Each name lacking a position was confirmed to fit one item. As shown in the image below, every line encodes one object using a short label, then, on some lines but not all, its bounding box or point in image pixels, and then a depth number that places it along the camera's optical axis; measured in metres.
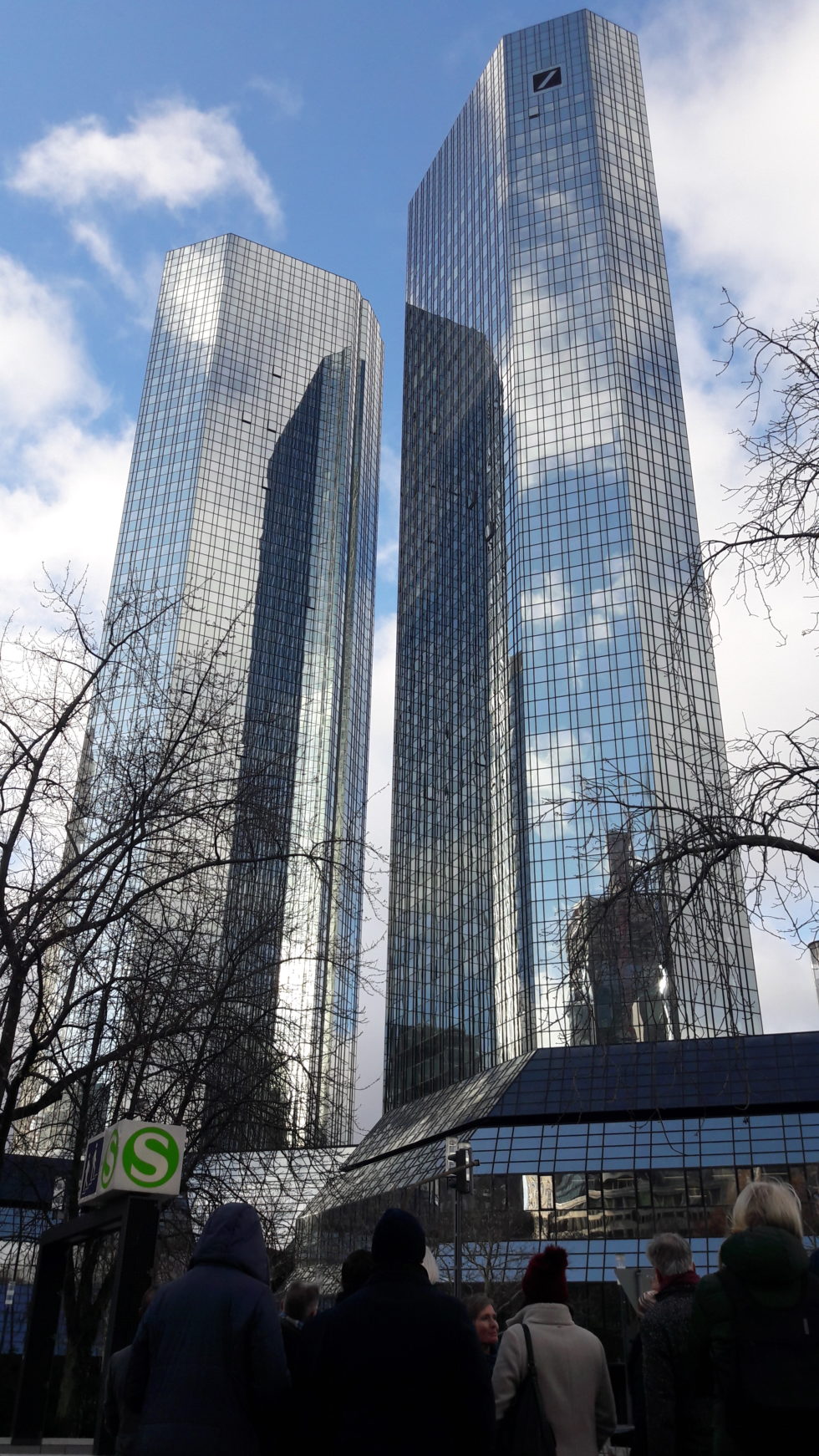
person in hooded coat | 4.47
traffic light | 22.06
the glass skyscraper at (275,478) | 122.69
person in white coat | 5.42
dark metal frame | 8.92
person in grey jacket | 5.04
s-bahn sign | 9.39
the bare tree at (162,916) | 12.51
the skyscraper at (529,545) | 70.19
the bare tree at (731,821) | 8.59
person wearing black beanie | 3.81
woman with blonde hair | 3.56
